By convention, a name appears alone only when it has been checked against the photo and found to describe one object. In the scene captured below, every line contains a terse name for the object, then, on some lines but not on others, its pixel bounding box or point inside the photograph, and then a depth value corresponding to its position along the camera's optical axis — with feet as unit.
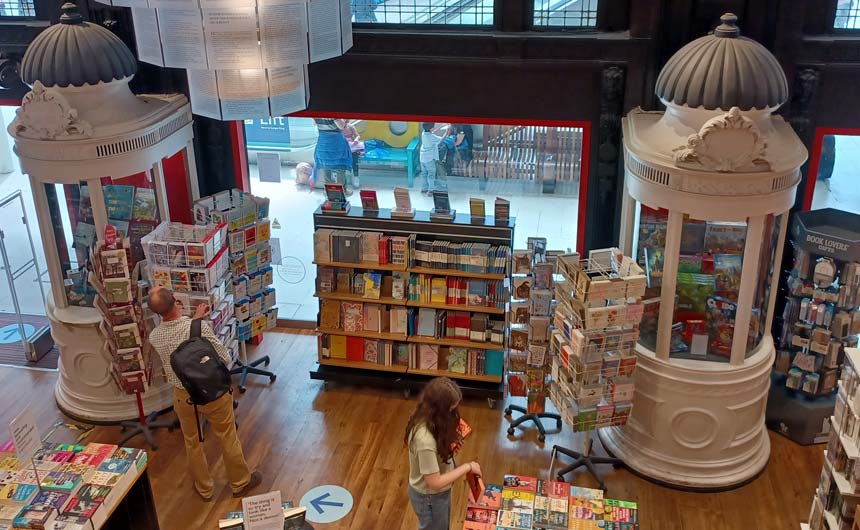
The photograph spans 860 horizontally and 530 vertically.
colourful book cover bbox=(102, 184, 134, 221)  23.62
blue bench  25.29
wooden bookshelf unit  23.00
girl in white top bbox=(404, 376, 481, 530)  14.90
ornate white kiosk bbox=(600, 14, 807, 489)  18.22
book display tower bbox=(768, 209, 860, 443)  20.71
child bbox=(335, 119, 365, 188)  25.18
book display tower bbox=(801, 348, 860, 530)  14.74
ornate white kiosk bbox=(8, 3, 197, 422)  20.83
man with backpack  18.70
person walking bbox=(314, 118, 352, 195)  25.48
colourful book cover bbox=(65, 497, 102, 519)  15.47
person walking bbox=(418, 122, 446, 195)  24.63
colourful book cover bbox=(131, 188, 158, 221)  23.68
